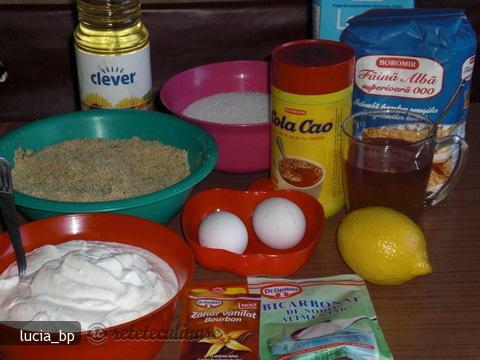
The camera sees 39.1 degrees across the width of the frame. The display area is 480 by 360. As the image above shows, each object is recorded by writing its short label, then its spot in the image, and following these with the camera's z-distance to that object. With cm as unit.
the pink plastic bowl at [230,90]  119
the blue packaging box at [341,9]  120
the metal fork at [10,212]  87
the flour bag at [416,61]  109
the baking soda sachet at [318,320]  84
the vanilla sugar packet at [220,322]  85
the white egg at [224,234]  100
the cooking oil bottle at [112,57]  117
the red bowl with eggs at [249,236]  99
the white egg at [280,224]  102
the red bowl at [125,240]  79
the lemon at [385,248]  95
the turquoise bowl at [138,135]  101
